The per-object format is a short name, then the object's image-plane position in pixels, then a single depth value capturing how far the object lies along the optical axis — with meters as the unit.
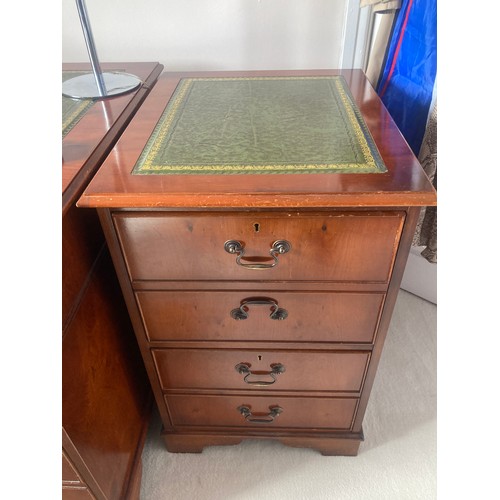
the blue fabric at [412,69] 1.00
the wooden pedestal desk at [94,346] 0.69
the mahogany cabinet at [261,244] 0.64
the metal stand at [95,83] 0.88
